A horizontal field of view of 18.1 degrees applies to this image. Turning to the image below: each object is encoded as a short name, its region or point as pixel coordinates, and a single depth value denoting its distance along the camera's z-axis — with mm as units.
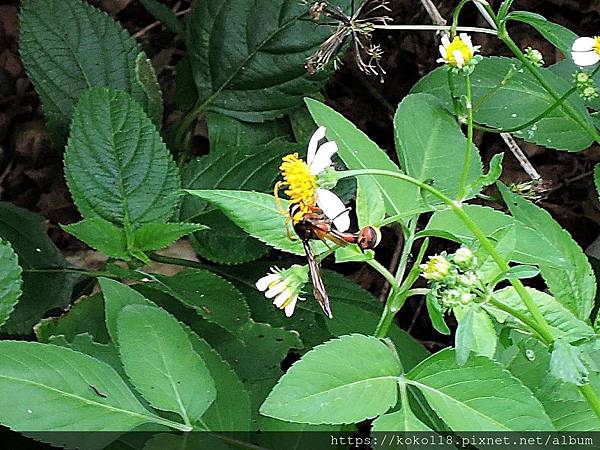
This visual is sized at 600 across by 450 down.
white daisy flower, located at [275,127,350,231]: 444
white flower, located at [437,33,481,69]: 459
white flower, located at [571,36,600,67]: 492
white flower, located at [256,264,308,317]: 446
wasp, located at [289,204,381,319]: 436
